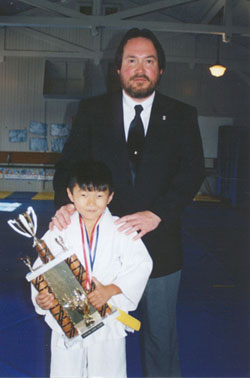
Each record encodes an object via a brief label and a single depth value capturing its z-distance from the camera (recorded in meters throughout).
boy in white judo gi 1.35
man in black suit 1.50
